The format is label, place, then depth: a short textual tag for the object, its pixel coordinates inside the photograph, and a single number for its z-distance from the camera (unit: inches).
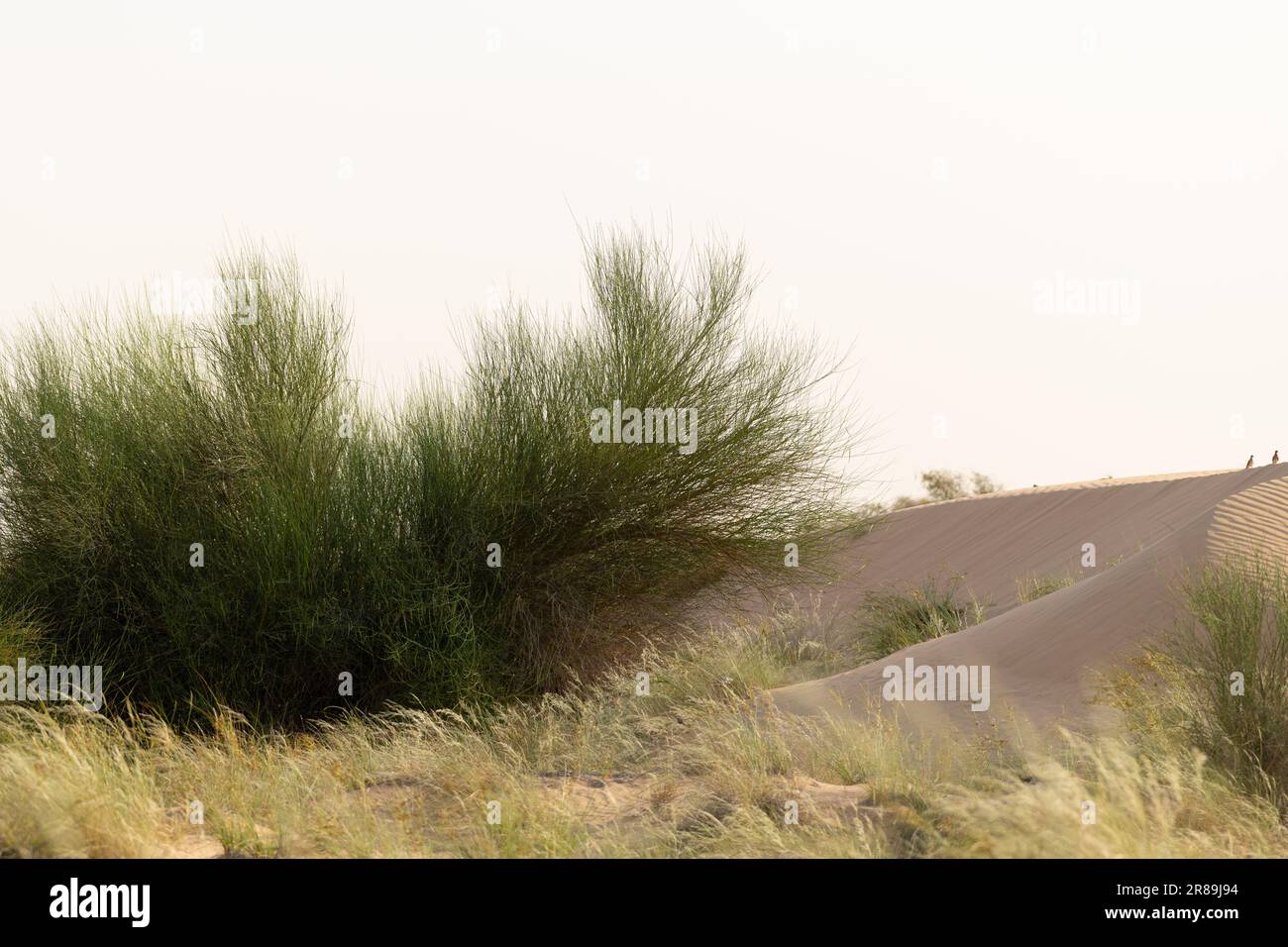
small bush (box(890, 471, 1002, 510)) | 1747.0
